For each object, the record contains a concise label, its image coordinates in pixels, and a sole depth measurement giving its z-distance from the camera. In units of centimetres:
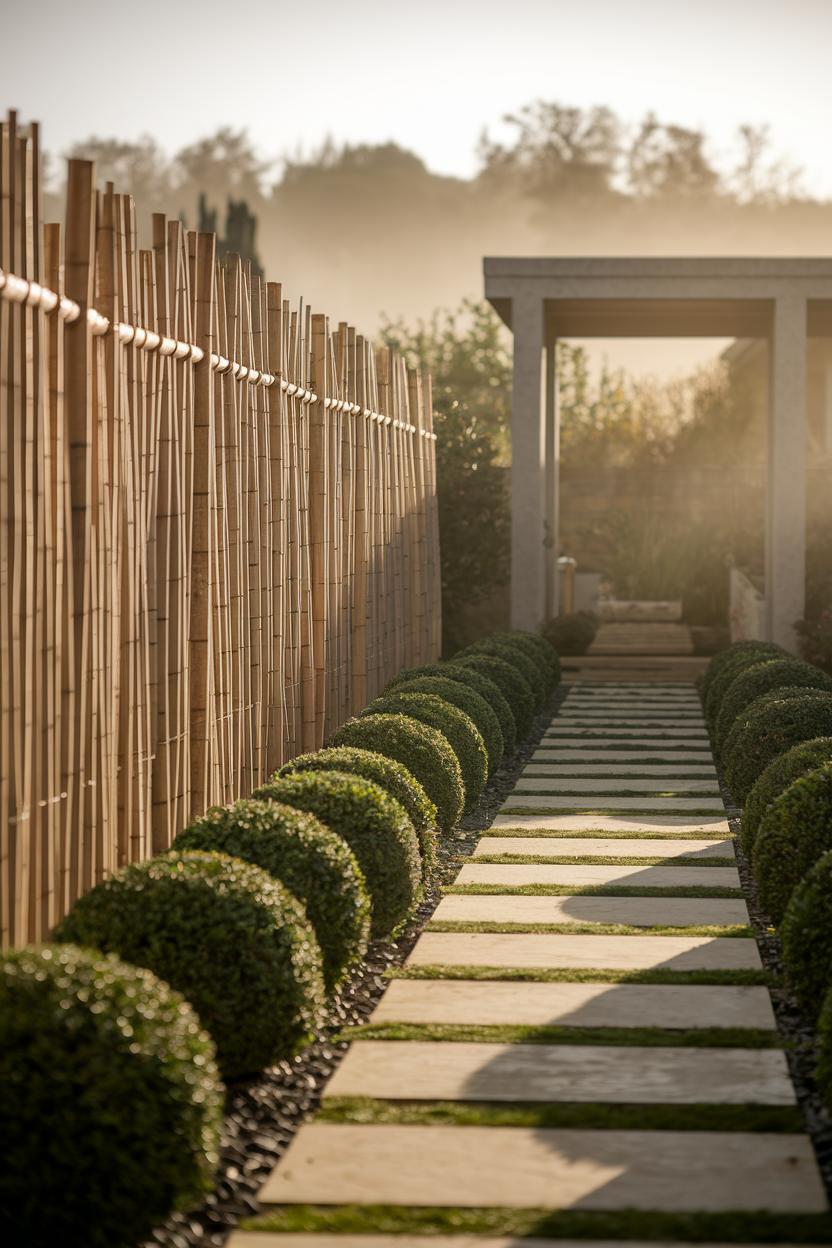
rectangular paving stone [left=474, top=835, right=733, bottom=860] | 720
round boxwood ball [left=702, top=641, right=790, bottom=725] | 1067
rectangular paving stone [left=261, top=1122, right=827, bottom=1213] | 344
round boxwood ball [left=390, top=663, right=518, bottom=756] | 948
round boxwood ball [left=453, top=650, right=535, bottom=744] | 1057
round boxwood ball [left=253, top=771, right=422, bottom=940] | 547
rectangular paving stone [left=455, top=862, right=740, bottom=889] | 658
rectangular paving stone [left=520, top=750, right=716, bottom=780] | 962
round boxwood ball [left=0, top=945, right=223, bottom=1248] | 308
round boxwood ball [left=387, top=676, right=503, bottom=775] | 874
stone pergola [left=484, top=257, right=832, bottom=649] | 1414
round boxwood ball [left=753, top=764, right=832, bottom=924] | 532
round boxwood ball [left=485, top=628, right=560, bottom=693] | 1249
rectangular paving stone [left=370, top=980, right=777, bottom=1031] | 467
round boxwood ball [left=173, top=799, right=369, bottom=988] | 476
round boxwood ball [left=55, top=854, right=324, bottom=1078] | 402
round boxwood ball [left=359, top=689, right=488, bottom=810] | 784
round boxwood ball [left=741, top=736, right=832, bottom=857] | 626
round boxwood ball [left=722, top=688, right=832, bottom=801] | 749
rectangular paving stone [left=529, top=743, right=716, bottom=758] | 1005
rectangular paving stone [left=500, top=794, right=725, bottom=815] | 845
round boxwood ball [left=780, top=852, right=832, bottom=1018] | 443
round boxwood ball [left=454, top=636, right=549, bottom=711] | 1146
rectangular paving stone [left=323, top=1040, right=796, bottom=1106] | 406
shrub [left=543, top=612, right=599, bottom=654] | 1595
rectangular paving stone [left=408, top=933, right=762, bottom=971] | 531
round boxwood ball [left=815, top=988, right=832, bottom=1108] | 383
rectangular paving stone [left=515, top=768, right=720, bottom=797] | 903
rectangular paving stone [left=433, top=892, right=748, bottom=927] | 593
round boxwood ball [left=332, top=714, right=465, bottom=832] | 712
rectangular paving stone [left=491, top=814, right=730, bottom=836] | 780
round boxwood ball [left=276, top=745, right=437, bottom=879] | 619
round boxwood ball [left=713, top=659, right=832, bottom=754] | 928
